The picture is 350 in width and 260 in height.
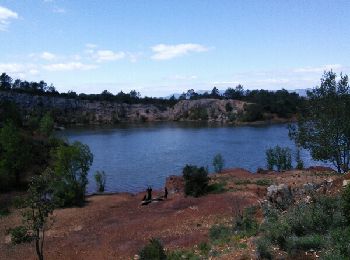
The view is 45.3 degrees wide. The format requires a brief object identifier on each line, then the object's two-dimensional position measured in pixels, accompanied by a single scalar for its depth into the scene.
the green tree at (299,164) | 54.97
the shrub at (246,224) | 18.53
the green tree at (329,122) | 35.25
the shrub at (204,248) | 17.85
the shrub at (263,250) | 13.26
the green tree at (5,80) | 184.38
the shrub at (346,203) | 13.78
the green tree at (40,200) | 20.23
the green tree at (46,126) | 77.38
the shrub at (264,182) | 36.94
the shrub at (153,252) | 17.58
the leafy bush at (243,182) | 38.64
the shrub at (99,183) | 52.00
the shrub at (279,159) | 56.62
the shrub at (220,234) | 19.03
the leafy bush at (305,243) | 13.05
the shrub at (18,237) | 28.53
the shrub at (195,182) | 37.41
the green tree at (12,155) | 50.25
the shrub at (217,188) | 36.66
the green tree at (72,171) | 42.28
